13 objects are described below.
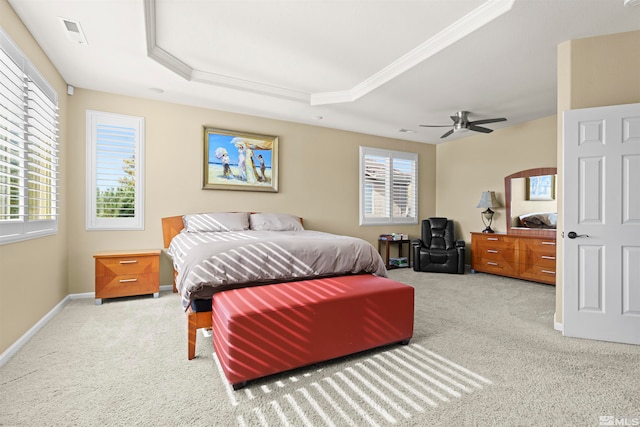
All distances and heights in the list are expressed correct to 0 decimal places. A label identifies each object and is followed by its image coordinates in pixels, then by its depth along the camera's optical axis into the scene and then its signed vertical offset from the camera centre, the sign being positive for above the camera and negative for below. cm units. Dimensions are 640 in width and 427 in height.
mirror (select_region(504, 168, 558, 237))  466 +16
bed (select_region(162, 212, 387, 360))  218 -42
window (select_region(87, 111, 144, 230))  371 +48
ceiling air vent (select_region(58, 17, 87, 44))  243 +150
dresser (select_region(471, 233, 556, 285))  438 -70
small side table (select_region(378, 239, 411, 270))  564 -67
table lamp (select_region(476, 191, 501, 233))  526 +13
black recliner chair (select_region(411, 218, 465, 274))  524 -68
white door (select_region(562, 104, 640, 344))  245 -10
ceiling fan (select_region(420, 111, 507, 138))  439 +130
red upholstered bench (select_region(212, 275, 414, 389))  181 -74
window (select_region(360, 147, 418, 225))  570 +48
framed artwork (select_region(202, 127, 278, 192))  434 +74
